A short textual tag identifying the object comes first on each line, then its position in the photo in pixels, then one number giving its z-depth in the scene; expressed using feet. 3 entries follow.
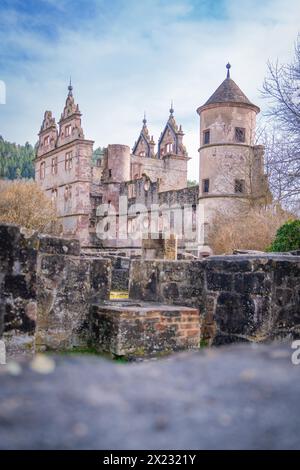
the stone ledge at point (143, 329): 20.95
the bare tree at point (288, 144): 54.44
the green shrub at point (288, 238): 49.23
